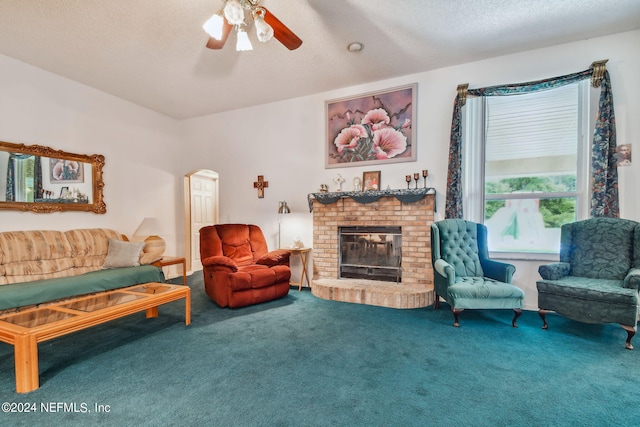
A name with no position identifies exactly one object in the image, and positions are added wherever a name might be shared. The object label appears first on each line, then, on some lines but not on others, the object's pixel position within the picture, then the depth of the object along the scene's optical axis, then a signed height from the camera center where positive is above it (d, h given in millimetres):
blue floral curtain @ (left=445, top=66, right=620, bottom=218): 3023 +579
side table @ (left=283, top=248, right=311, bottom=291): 4288 -781
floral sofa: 2811 -686
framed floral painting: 3947 +1111
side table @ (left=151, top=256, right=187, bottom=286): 4209 -810
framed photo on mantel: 4086 +375
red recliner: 3443 -770
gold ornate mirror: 3432 +350
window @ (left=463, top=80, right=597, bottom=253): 3318 +508
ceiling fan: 2130 +1417
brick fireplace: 3596 -600
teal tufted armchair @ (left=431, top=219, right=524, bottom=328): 2799 -691
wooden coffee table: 1830 -832
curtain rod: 3006 +1401
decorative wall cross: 4855 +369
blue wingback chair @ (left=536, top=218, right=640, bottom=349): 2439 -658
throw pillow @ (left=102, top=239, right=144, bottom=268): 3742 -607
